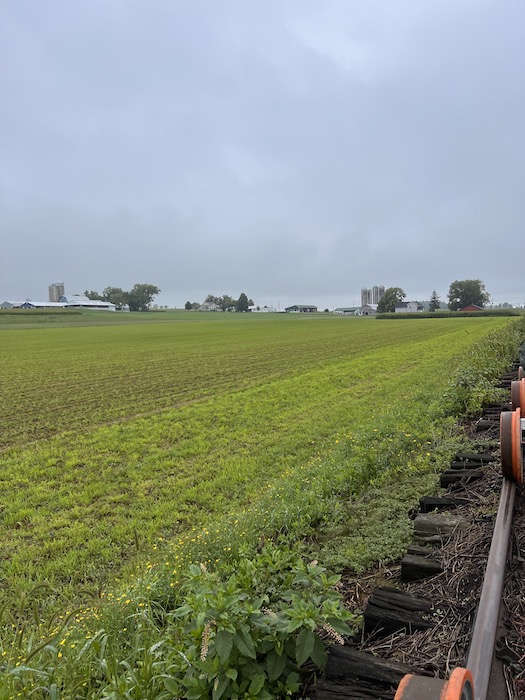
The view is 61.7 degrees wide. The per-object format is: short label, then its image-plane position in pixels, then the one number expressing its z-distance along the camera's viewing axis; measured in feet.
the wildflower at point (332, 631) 6.61
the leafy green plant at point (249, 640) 6.60
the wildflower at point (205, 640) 6.50
